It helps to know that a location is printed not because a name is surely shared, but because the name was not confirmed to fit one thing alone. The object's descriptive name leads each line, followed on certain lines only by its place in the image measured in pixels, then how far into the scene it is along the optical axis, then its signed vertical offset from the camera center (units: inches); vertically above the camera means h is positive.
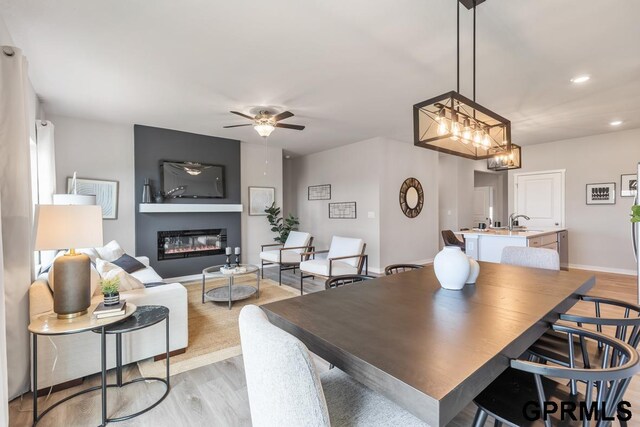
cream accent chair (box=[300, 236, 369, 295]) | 159.5 -27.8
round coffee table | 145.6 -41.2
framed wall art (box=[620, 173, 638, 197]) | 203.6 +18.1
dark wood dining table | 32.8 -18.1
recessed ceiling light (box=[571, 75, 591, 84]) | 124.2 +55.5
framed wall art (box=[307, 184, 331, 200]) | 270.8 +19.5
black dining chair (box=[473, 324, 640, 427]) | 36.5 -28.5
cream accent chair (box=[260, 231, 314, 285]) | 198.2 -27.9
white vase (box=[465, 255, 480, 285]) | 73.9 -15.1
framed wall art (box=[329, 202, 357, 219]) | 247.4 +2.2
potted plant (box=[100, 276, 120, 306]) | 74.5 -19.6
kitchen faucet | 219.7 -6.3
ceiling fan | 150.9 +46.2
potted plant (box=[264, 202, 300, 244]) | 247.6 -9.2
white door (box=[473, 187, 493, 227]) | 365.4 +15.8
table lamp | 67.2 -6.6
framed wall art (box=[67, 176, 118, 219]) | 174.1 +13.8
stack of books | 69.7 -22.8
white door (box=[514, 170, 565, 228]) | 241.4 +11.7
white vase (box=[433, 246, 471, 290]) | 69.1 -13.3
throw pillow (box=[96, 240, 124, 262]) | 147.0 -19.0
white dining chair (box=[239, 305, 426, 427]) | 29.5 -17.1
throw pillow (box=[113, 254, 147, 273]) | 141.3 -23.8
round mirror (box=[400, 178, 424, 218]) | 242.8 +12.4
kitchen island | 165.0 -16.7
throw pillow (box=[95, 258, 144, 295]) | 93.8 -20.2
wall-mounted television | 199.8 +23.6
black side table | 69.3 -26.5
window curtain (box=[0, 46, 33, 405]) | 70.8 +1.4
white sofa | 77.9 -36.8
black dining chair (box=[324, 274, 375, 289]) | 87.7 -20.2
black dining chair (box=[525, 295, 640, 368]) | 51.3 -28.4
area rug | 93.4 -46.0
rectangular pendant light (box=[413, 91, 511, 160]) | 75.1 +23.1
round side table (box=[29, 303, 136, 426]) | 63.9 -24.4
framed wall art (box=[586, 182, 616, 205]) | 215.0 +12.9
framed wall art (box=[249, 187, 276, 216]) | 243.0 +11.7
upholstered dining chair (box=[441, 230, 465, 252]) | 238.2 -21.4
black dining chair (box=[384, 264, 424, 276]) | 103.0 -19.2
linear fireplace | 200.4 -20.6
